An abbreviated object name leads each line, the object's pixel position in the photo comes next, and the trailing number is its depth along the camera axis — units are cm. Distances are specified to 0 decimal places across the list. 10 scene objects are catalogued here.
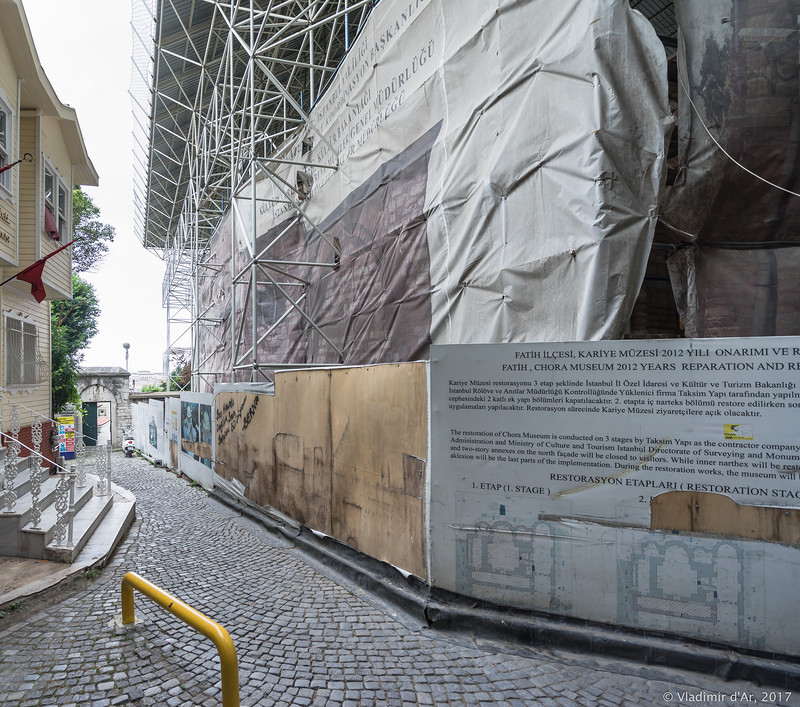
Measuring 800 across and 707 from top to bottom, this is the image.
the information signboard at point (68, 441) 2008
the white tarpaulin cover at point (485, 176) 483
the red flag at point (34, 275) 904
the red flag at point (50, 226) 1138
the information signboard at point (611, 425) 362
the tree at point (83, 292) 2973
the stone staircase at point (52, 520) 631
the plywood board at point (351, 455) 517
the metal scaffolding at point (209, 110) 1095
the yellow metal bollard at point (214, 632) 273
